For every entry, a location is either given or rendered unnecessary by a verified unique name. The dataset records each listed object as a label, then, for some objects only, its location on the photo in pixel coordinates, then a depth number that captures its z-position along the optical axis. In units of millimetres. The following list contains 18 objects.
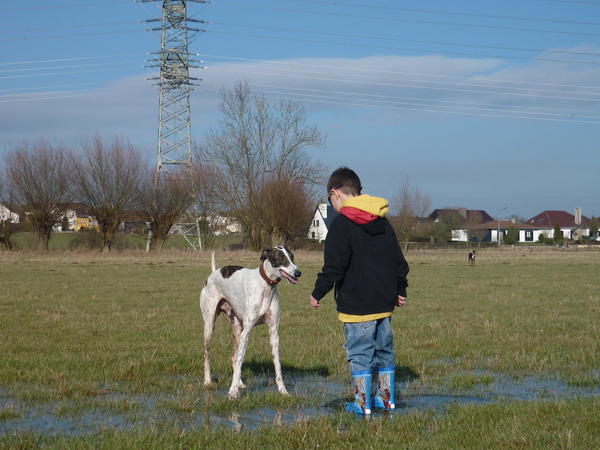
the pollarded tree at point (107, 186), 53906
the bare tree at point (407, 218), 79062
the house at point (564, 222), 154875
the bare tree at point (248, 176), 59594
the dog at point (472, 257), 44591
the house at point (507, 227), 149212
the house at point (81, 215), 54562
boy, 6750
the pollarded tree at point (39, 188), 52969
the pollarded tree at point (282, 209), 58781
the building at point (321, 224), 98750
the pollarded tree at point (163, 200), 55594
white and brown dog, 8086
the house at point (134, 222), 55594
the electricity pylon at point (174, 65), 53812
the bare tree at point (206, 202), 58125
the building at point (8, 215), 53156
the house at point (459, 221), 105875
